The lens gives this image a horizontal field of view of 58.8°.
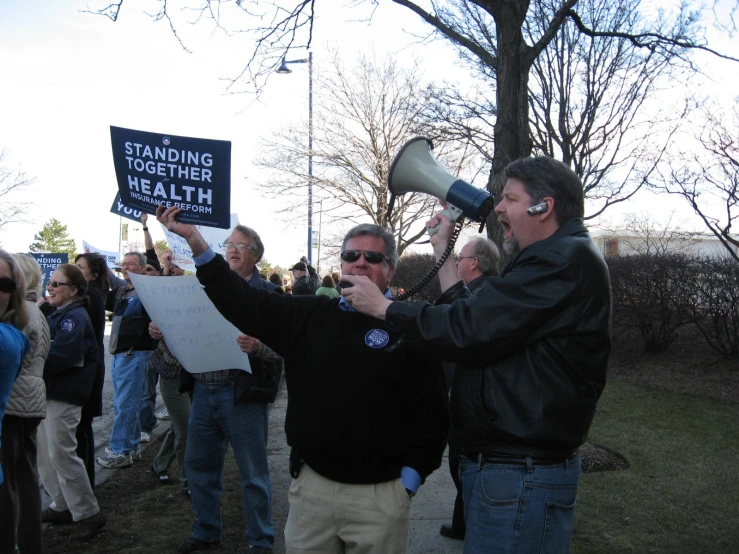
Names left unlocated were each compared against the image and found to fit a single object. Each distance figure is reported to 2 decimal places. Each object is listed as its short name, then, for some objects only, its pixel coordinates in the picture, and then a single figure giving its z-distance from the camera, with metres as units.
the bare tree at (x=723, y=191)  12.84
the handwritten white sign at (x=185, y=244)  5.07
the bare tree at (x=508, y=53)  6.14
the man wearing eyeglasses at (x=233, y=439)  4.18
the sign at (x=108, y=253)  16.34
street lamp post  21.45
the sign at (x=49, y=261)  15.38
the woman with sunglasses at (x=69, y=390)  4.54
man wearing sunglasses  2.60
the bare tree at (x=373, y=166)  22.98
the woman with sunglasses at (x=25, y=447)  3.59
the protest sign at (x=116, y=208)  8.15
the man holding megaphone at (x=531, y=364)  1.98
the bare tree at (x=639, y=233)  20.18
